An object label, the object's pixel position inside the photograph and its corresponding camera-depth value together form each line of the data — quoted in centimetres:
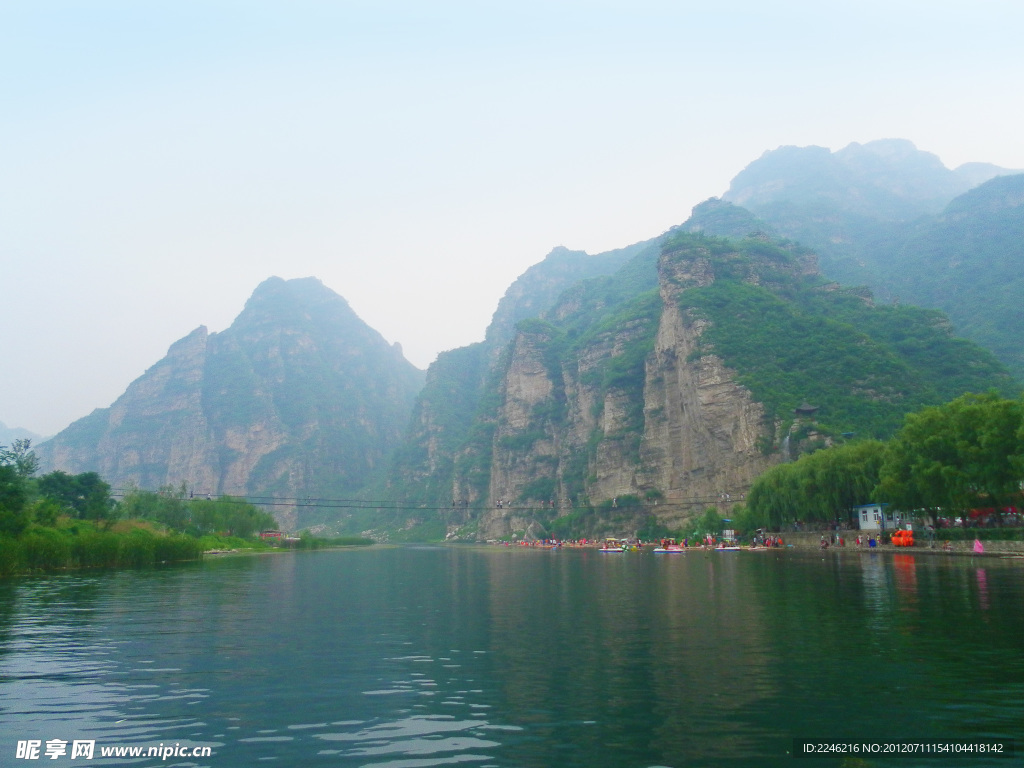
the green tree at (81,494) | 7444
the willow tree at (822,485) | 6475
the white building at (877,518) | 6650
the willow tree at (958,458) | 4425
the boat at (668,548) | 9032
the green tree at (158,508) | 9366
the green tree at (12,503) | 4831
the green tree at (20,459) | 6438
